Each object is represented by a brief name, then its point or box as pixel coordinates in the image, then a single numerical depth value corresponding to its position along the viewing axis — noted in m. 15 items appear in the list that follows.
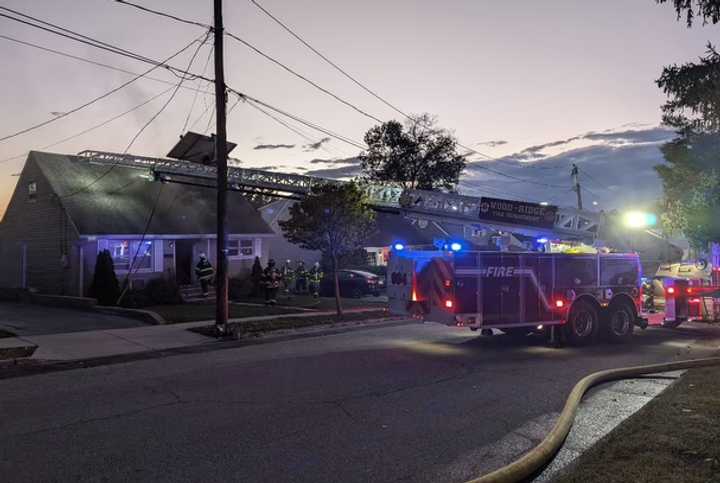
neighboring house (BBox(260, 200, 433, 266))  37.97
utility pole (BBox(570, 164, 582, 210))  50.59
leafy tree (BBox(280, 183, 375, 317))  17.44
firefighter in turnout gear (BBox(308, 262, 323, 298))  27.92
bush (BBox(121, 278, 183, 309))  21.14
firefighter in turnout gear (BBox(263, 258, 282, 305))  21.46
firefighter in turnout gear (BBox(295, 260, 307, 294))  28.62
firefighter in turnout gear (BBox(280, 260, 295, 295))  28.95
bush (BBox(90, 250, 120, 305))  20.34
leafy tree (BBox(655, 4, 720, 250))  12.38
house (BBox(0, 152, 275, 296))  21.94
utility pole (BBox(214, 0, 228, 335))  14.30
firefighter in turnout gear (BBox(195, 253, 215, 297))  23.75
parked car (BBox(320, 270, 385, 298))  27.28
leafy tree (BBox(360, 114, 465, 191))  63.72
